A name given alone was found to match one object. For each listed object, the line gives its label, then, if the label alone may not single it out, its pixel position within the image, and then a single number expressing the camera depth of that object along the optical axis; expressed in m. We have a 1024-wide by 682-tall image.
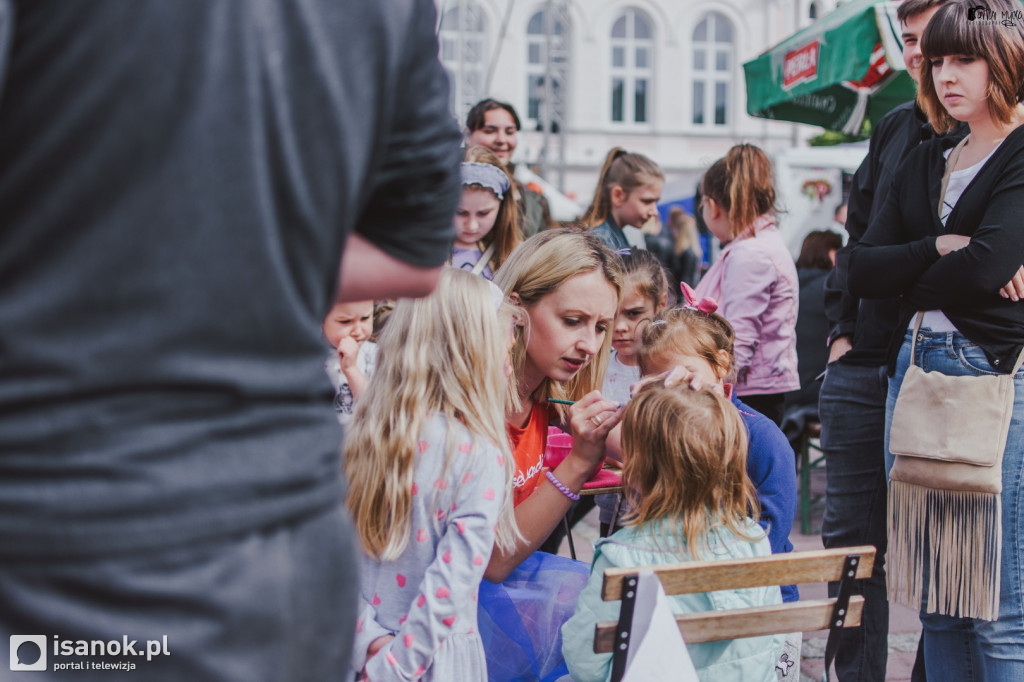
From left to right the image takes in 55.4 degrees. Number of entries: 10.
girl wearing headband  3.96
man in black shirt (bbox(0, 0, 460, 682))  0.79
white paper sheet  1.67
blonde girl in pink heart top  1.86
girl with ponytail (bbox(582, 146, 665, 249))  4.86
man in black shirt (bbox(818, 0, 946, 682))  2.87
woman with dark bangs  2.31
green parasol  4.70
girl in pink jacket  3.86
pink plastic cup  2.67
